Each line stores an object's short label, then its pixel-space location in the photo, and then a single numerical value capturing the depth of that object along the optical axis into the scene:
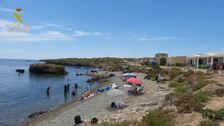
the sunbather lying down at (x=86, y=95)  21.45
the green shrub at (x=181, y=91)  13.53
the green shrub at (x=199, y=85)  14.80
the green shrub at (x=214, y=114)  8.44
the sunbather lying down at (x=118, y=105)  14.76
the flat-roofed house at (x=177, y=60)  43.99
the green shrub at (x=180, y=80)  22.18
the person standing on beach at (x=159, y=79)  26.80
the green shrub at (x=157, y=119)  8.41
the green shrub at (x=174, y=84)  20.31
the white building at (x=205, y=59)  29.92
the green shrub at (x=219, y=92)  11.88
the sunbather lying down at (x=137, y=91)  20.15
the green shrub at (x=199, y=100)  9.86
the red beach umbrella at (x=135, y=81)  22.23
